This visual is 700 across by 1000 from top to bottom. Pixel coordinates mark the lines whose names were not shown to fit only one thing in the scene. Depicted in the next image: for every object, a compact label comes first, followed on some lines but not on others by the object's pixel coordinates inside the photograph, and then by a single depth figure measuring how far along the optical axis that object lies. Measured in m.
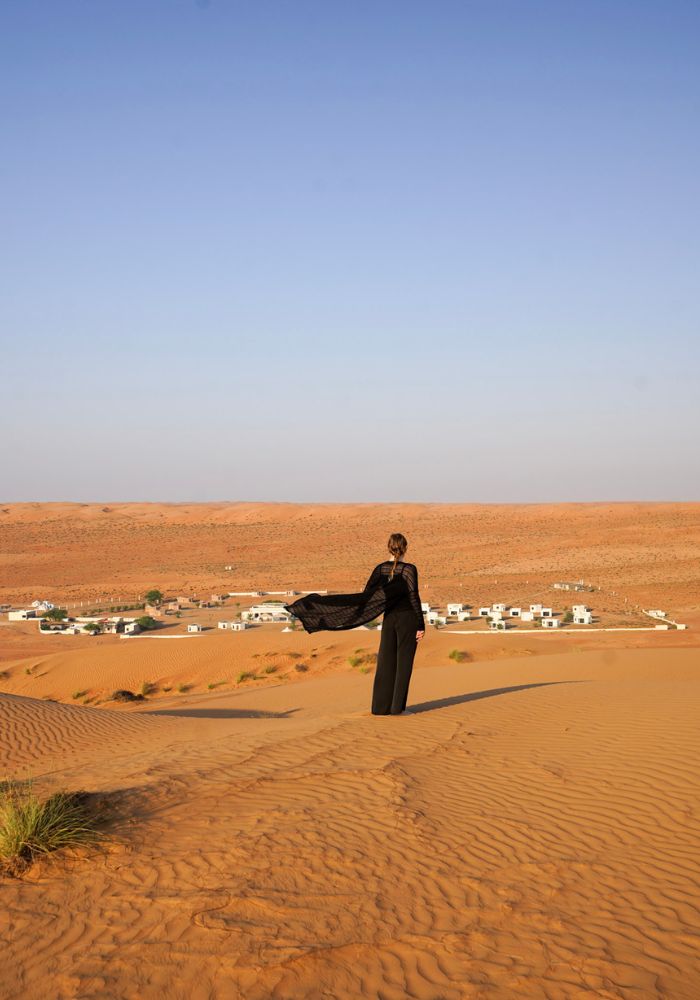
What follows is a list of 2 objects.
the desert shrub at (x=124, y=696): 22.84
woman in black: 10.64
